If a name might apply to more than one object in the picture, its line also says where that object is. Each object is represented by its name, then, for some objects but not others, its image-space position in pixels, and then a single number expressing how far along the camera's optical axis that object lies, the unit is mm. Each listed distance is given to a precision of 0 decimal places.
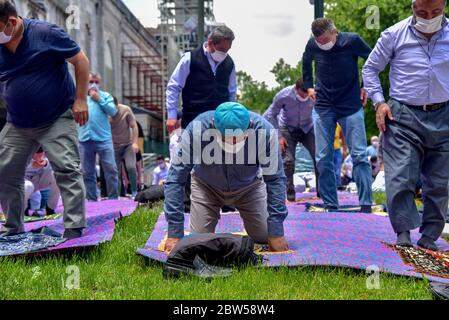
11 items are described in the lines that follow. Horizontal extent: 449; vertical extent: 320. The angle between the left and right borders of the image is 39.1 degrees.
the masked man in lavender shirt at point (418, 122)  4754
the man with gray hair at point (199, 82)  6617
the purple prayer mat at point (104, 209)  6289
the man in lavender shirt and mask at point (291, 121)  8617
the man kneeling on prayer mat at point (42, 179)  7838
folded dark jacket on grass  3883
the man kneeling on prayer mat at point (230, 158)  4262
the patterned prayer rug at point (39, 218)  6938
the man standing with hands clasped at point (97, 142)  9148
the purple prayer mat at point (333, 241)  4090
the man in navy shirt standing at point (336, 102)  6691
